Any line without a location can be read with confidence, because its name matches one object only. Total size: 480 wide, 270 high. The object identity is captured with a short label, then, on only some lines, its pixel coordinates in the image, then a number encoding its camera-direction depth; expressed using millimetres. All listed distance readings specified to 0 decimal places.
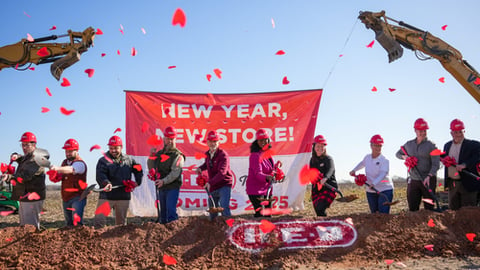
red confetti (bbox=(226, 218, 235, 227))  4902
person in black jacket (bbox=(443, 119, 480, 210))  5777
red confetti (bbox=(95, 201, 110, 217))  5483
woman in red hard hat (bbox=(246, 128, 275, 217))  5773
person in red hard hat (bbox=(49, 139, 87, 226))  5465
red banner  8859
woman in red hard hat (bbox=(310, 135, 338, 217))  6017
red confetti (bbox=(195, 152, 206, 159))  8814
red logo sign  4773
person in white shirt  5852
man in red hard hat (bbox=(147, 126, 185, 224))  5619
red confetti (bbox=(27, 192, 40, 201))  5555
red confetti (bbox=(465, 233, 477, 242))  4980
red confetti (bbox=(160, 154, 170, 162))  5823
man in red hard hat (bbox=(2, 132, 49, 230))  5578
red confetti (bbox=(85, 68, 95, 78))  7570
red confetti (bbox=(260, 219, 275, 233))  4883
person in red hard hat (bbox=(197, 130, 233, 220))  5711
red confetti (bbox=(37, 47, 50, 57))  8555
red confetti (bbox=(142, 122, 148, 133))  8828
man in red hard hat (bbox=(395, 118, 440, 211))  5660
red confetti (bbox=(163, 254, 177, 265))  4487
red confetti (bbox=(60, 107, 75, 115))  6894
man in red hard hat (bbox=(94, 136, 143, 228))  5613
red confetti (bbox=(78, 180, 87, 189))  5523
